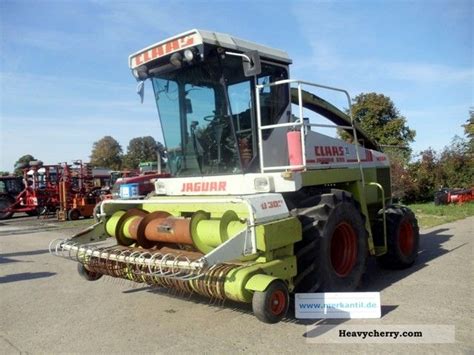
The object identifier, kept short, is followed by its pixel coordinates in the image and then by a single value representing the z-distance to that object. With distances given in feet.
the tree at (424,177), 66.08
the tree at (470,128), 83.31
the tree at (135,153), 182.65
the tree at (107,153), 205.87
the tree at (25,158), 222.91
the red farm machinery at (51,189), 65.72
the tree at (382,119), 90.84
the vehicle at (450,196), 58.65
